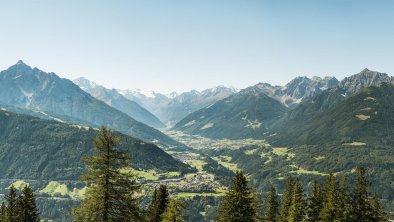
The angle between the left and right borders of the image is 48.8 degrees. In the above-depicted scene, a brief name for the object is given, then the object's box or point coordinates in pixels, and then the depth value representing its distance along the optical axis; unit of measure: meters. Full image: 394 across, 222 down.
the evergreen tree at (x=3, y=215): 69.50
